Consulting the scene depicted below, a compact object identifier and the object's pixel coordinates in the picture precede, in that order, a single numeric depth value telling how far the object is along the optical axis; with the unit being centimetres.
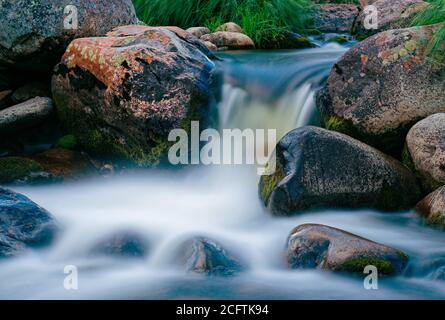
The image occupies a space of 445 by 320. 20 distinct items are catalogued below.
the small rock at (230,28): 1018
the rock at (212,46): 944
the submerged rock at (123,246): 504
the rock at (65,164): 685
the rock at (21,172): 659
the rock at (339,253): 452
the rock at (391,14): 949
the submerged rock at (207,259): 463
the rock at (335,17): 1154
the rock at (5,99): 805
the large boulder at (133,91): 682
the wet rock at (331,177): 556
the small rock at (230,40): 972
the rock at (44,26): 740
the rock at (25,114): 744
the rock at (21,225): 490
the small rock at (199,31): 1004
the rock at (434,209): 535
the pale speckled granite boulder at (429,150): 577
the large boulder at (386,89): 637
